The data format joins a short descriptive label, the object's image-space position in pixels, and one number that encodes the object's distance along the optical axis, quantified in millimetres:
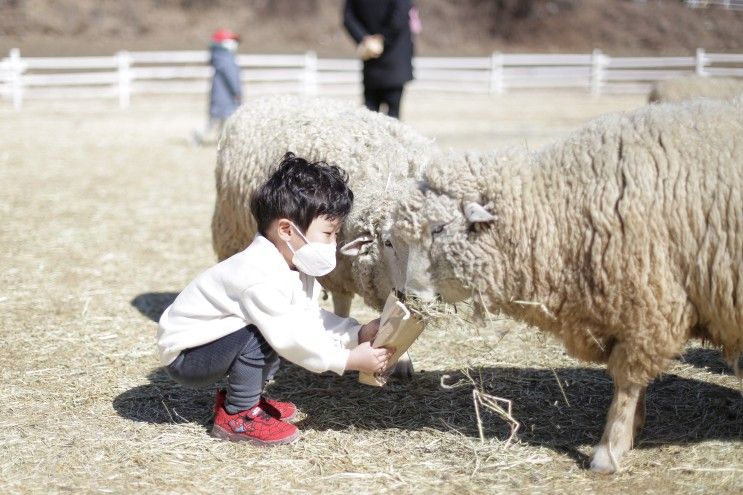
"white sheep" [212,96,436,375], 3637
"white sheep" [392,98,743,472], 2879
